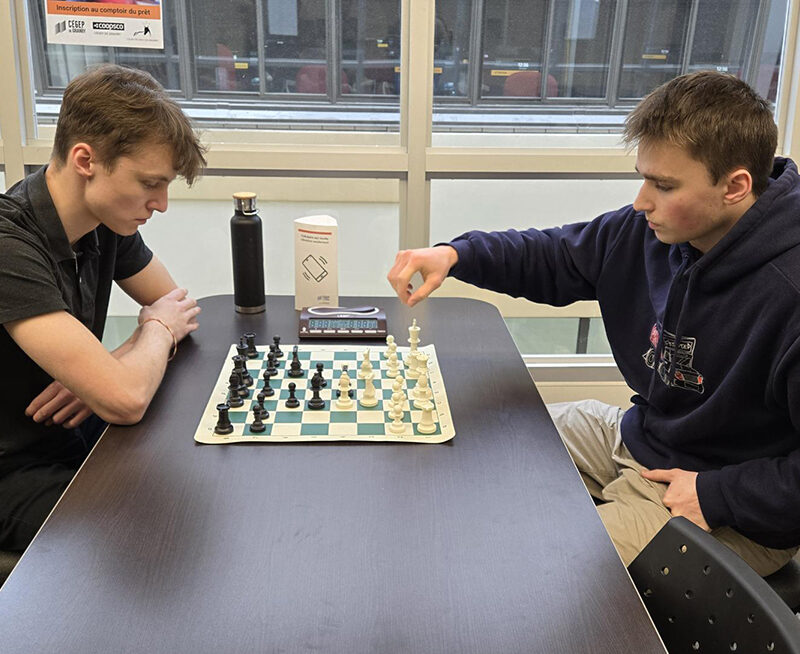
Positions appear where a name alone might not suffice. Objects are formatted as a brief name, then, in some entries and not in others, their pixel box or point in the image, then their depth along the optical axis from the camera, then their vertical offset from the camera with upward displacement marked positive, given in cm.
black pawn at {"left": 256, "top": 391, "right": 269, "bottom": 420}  126 -58
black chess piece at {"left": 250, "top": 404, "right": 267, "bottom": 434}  123 -58
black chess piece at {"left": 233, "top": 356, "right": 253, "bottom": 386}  140 -57
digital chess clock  168 -59
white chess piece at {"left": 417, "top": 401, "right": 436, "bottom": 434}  125 -58
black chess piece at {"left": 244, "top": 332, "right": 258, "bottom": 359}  154 -58
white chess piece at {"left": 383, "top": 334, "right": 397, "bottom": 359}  150 -56
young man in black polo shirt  127 -41
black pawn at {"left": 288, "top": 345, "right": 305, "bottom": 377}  144 -58
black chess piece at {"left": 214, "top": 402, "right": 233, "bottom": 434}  122 -58
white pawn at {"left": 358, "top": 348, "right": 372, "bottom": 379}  140 -56
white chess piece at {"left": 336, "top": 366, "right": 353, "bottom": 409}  132 -57
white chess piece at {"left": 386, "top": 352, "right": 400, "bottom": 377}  146 -58
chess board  123 -59
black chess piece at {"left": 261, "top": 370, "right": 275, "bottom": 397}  136 -58
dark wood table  81 -59
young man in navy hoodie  128 -47
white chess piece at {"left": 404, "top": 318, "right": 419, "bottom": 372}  154 -55
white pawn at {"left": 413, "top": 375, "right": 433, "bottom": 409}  134 -57
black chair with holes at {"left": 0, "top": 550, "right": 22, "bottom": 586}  128 -84
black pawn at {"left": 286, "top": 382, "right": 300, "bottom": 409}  132 -58
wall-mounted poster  232 +5
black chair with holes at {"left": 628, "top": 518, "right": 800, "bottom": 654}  84 -62
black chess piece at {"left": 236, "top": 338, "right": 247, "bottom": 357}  154 -59
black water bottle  176 -47
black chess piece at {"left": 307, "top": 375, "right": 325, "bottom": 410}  132 -58
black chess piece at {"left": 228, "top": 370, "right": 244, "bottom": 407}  132 -57
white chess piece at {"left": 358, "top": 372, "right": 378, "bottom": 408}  134 -58
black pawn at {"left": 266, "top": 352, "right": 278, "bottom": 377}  144 -58
